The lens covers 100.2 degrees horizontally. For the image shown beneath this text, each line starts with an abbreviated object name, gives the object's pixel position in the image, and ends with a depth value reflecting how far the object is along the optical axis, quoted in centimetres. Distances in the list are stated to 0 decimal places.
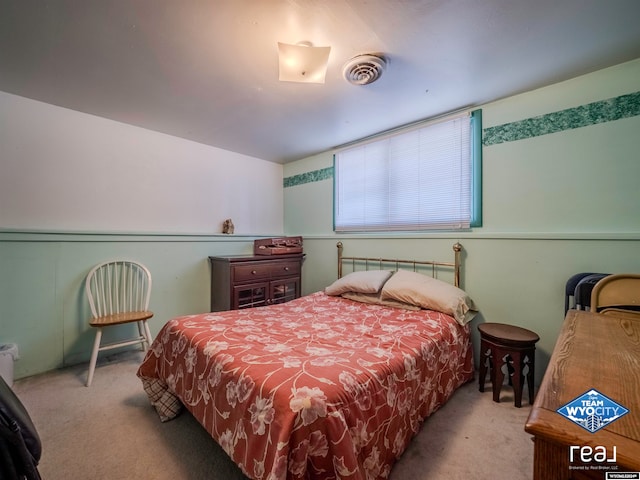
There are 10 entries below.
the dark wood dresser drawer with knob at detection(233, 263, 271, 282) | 288
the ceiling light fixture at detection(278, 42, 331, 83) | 152
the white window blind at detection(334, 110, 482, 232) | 229
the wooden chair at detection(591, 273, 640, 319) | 131
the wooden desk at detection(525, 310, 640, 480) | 44
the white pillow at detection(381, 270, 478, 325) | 199
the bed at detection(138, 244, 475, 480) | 90
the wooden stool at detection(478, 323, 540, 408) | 172
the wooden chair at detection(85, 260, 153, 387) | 225
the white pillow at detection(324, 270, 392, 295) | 241
